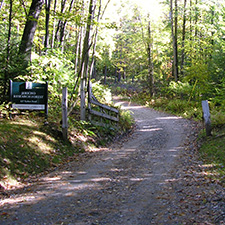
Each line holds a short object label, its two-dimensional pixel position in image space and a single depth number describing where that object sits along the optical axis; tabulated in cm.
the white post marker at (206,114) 1045
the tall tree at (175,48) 2208
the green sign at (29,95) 848
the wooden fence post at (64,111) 886
